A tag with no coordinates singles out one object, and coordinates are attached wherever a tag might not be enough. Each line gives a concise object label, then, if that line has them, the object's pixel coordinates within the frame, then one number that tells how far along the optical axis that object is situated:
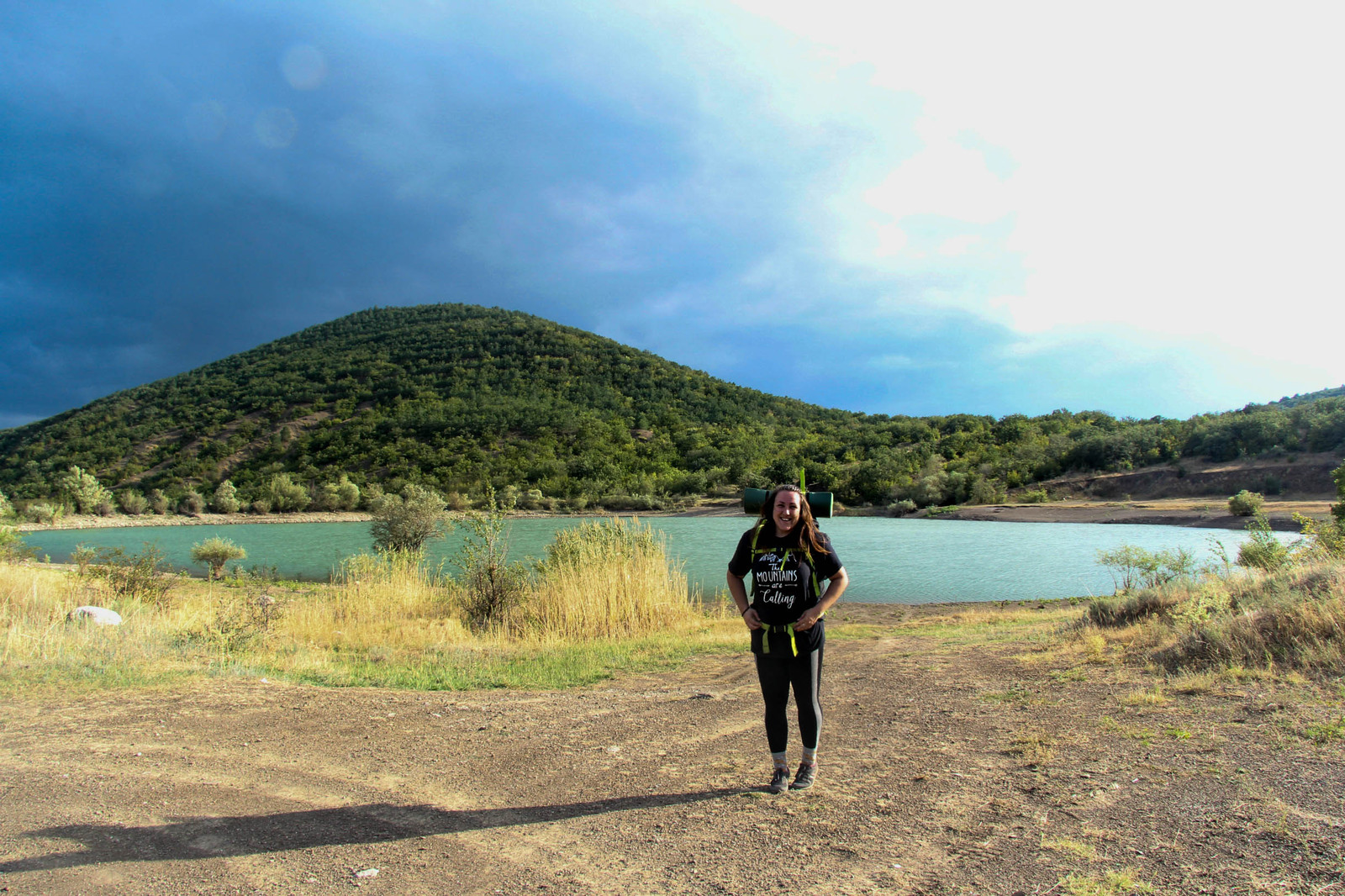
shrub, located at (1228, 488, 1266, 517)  34.75
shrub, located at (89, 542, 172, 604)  11.59
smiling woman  3.71
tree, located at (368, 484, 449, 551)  20.56
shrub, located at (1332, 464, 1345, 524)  15.52
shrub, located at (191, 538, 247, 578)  19.92
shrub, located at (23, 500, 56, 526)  45.72
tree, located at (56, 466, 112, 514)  51.34
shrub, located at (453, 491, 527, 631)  12.06
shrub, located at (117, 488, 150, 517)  53.22
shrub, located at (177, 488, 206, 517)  55.31
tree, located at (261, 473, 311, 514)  57.31
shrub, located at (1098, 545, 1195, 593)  11.42
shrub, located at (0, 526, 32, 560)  14.64
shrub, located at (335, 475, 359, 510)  58.03
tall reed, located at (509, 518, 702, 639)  11.74
